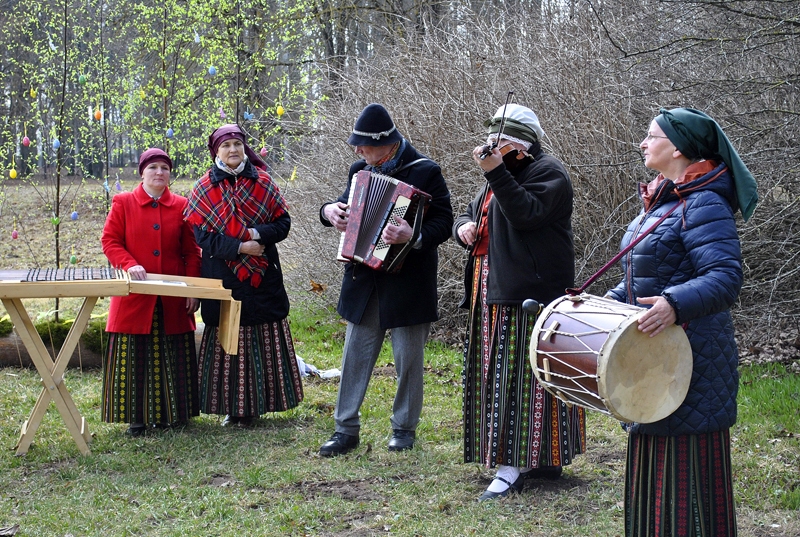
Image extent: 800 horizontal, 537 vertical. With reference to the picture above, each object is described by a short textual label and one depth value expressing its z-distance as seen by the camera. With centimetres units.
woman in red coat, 554
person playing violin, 425
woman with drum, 296
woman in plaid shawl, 552
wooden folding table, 470
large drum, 292
